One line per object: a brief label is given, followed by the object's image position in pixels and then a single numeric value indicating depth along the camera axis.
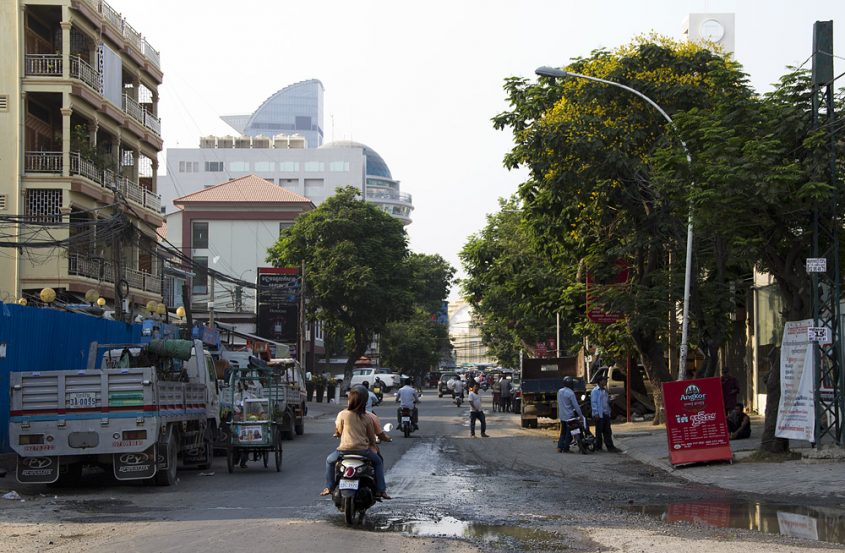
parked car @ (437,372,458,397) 77.69
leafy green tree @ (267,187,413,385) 62.88
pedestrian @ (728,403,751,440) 23.84
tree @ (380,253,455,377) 107.50
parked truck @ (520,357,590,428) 33.31
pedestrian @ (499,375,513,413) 49.97
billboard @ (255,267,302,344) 55.06
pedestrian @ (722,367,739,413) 24.75
